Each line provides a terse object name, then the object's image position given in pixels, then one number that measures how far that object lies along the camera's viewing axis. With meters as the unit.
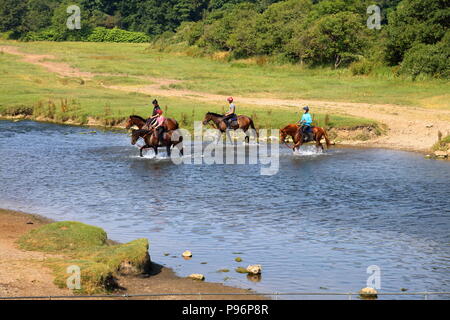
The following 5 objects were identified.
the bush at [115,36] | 121.29
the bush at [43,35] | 119.88
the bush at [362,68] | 60.72
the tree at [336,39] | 65.62
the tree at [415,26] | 56.03
